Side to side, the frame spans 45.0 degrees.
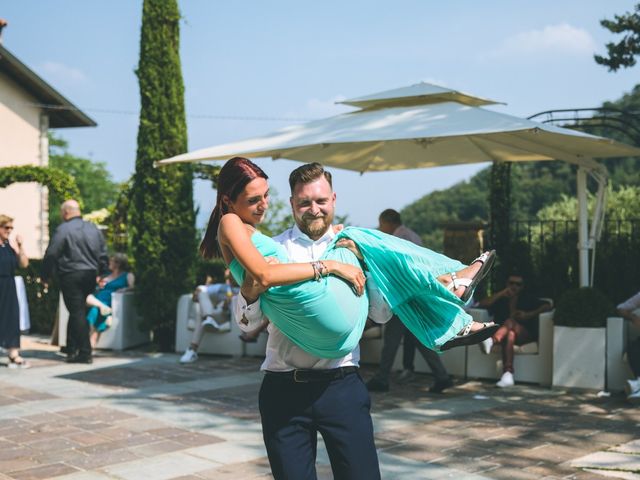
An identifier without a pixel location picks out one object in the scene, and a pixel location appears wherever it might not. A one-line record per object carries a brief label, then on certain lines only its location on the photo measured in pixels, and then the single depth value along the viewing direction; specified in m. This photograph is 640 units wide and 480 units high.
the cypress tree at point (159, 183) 10.93
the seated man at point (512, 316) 8.07
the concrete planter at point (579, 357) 7.66
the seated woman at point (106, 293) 10.64
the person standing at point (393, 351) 7.69
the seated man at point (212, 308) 9.96
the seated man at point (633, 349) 7.04
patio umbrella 7.34
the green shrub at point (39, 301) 12.60
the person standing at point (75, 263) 9.48
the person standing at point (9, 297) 8.96
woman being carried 2.50
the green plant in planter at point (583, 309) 7.79
